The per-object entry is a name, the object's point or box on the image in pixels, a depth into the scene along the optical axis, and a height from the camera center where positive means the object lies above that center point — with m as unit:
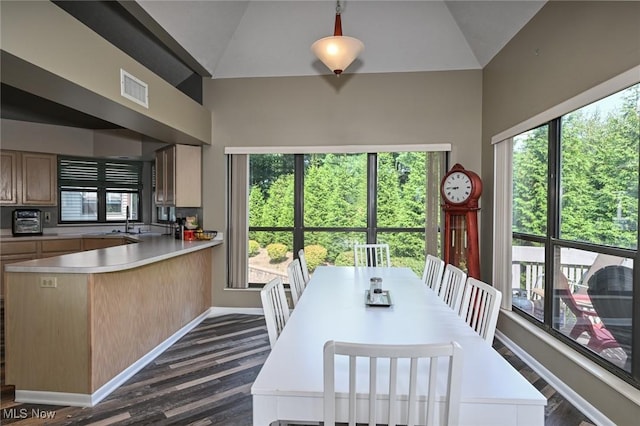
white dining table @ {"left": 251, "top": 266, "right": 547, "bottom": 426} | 1.17 -0.60
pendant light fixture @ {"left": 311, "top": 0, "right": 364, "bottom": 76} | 2.69 +1.26
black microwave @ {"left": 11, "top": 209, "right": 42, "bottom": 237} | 5.21 -0.17
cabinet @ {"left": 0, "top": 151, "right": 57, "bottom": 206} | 5.09 +0.48
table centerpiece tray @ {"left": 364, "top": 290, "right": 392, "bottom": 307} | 2.21 -0.56
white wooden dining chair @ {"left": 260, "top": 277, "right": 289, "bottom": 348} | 1.75 -0.52
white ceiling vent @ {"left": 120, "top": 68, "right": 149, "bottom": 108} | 2.72 +0.99
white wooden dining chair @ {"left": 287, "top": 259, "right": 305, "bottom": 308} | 2.43 -0.49
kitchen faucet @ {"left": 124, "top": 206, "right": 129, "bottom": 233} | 5.90 -0.20
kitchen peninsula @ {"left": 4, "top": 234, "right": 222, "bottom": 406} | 2.43 -0.83
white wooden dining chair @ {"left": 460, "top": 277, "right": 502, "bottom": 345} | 1.80 -0.53
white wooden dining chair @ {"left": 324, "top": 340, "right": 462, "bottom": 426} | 1.04 -0.55
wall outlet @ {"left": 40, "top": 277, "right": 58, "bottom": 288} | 2.45 -0.49
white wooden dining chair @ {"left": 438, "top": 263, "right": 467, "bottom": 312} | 2.31 -0.52
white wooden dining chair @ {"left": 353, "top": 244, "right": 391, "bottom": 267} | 4.30 -0.56
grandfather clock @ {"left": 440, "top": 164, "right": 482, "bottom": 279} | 3.75 -0.05
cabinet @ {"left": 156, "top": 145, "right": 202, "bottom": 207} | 4.34 +0.45
